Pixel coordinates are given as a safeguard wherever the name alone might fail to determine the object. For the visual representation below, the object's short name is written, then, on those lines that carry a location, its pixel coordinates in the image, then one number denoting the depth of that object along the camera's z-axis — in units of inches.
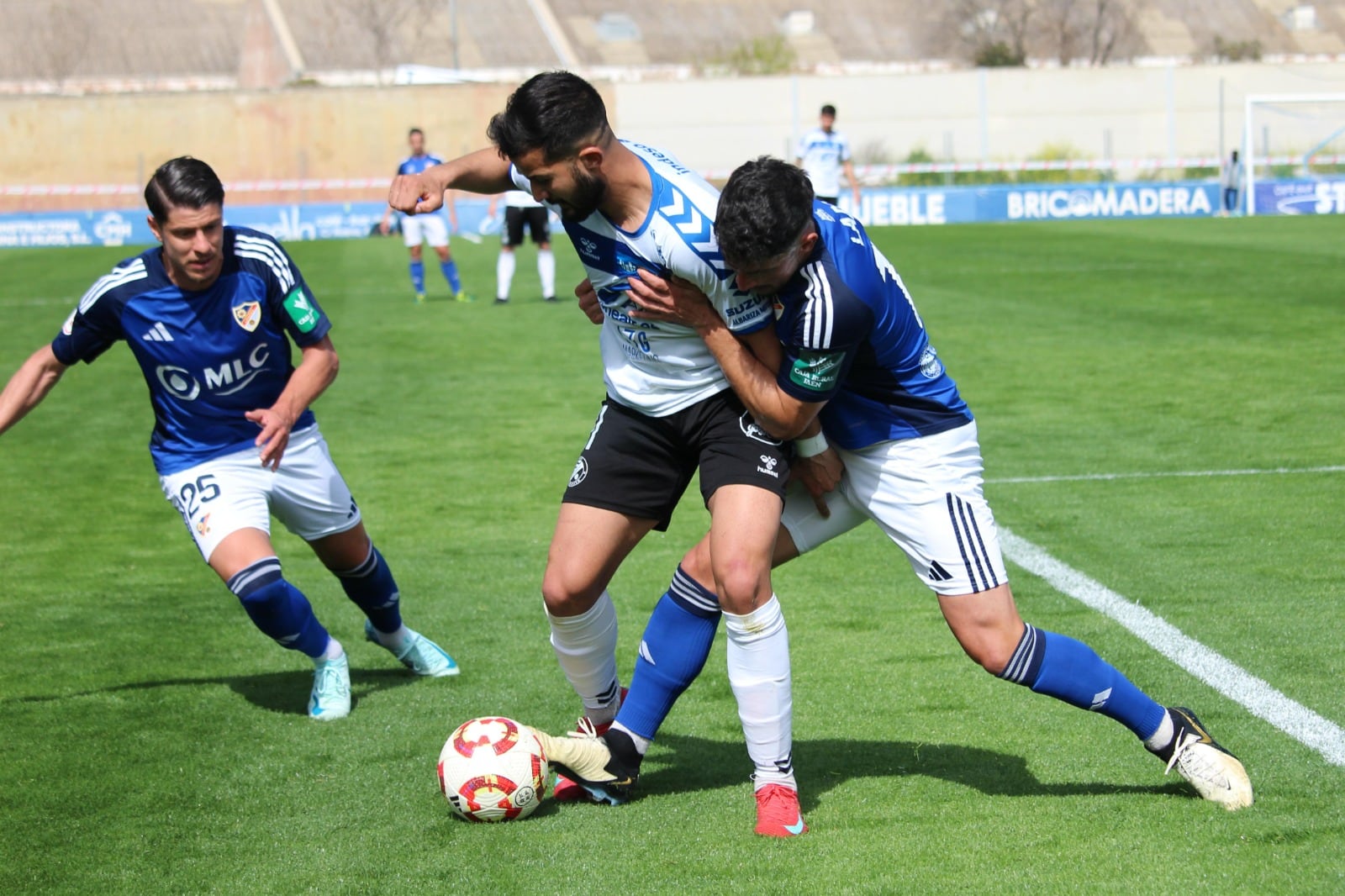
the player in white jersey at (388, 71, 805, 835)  294.8
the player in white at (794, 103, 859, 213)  1792.6
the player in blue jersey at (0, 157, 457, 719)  386.3
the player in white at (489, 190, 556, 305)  1432.1
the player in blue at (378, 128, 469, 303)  1512.1
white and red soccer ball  313.6
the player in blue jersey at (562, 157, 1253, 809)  287.4
